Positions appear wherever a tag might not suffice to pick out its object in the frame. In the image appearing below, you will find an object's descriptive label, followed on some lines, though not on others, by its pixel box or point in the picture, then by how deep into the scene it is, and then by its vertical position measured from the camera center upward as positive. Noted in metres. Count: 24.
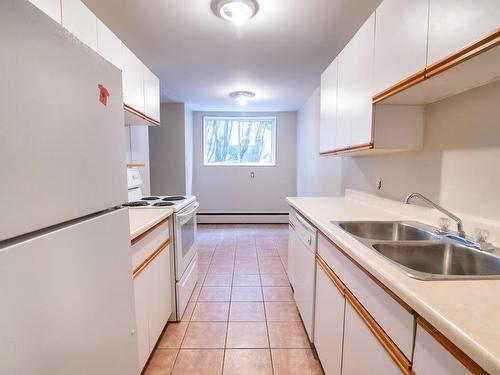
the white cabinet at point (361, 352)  0.82 -0.67
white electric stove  2.00 -0.58
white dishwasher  1.66 -0.74
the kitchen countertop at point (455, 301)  0.49 -0.33
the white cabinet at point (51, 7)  1.06 +0.71
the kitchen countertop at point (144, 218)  1.32 -0.31
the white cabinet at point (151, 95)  2.21 +0.69
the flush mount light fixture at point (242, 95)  3.79 +1.16
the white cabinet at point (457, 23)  0.77 +0.50
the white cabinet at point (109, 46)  1.49 +0.79
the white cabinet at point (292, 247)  2.29 -0.73
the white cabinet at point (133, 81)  1.79 +0.68
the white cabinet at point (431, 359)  0.55 -0.45
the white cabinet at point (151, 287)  1.38 -0.74
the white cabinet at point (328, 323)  1.21 -0.83
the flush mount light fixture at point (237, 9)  1.67 +1.11
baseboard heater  5.38 -1.03
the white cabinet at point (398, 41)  1.06 +0.62
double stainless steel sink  0.98 -0.36
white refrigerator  0.50 -0.08
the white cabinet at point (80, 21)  1.20 +0.77
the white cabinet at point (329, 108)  2.14 +0.57
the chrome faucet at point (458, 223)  1.13 -0.23
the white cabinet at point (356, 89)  1.53 +0.56
